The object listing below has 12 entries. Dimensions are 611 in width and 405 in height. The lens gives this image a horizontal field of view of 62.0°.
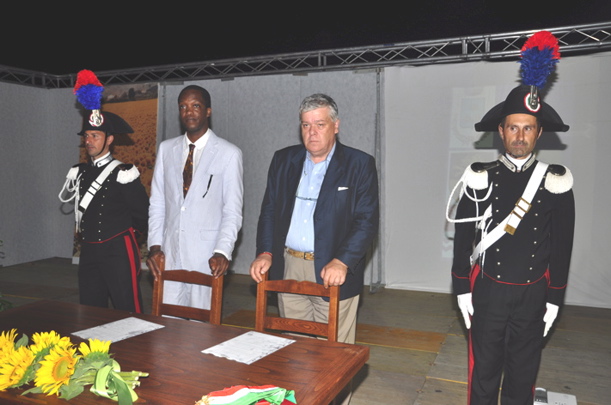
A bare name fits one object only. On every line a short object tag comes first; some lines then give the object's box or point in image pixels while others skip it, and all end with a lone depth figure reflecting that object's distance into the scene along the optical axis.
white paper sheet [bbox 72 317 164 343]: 1.76
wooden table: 1.34
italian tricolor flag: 1.19
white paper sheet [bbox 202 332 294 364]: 1.59
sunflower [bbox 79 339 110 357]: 1.32
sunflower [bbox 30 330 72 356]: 1.33
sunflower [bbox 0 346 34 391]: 1.30
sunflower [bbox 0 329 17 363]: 1.34
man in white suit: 2.74
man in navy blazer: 2.33
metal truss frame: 4.68
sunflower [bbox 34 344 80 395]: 1.25
